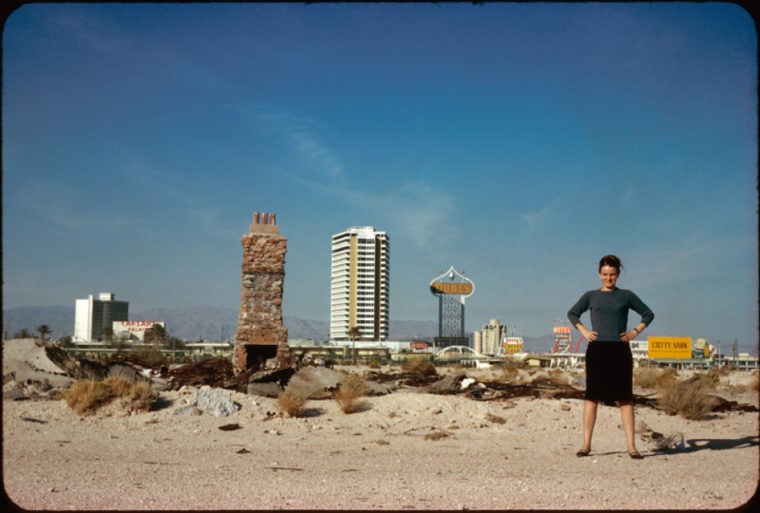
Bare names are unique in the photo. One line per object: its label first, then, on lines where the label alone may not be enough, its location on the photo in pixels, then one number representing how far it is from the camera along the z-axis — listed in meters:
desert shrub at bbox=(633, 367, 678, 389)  18.50
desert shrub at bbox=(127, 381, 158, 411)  11.54
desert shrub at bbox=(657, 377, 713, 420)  11.96
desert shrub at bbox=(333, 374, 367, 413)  11.84
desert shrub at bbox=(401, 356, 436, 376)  24.08
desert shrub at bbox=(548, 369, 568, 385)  25.80
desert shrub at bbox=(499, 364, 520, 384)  21.44
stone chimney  15.70
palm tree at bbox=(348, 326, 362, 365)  90.31
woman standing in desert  6.04
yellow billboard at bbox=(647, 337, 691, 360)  51.47
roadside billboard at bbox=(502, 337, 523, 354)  69.62
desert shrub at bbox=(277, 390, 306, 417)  11.44
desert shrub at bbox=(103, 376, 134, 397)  11.74
